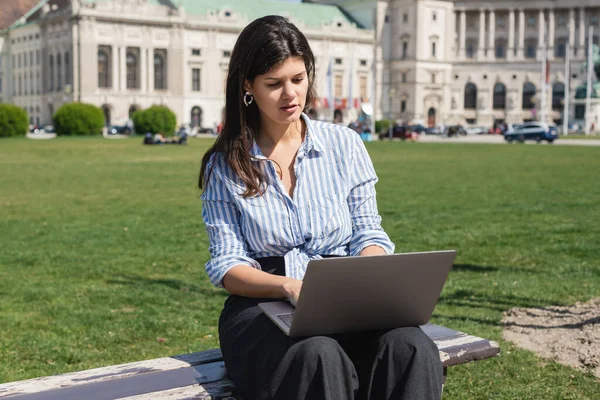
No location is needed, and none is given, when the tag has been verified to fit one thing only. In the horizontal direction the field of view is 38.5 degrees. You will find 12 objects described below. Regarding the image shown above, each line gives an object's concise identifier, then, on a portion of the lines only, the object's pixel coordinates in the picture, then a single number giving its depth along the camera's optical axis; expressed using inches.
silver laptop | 100.3
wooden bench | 107.0
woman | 106.0
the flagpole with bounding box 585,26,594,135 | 2273.1
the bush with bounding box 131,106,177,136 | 1861.5
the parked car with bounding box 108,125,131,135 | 2164.7
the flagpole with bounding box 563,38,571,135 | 2399.1
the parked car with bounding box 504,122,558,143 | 1612.9
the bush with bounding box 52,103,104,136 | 1817.2
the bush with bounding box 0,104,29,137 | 1662.2
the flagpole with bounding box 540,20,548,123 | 2232.5
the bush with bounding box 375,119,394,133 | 2384.4
